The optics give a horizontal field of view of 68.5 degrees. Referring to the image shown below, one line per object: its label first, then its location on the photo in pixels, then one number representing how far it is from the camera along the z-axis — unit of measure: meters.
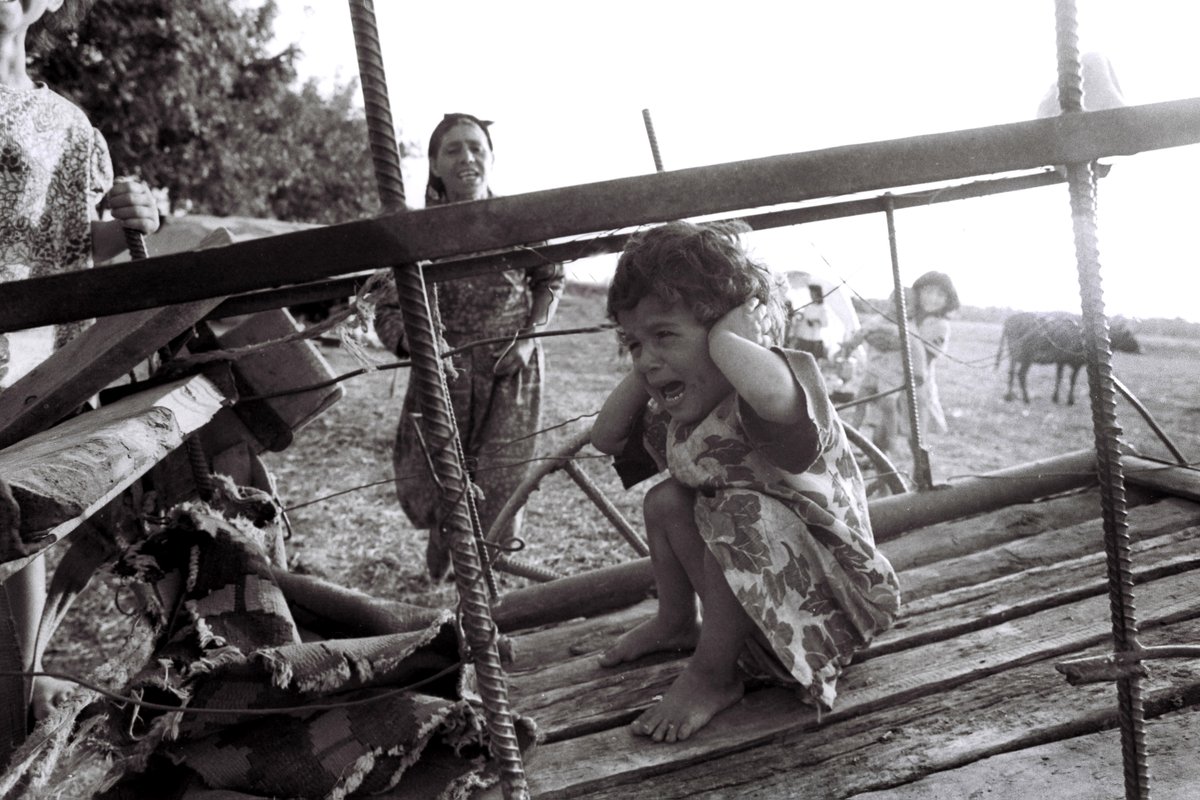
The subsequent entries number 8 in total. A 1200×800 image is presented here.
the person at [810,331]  6.54
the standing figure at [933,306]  6.39
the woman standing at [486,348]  3.54
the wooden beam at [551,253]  2.13
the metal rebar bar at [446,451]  0.97
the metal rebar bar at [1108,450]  1.18
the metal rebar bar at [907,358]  2.63
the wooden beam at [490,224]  1.00
